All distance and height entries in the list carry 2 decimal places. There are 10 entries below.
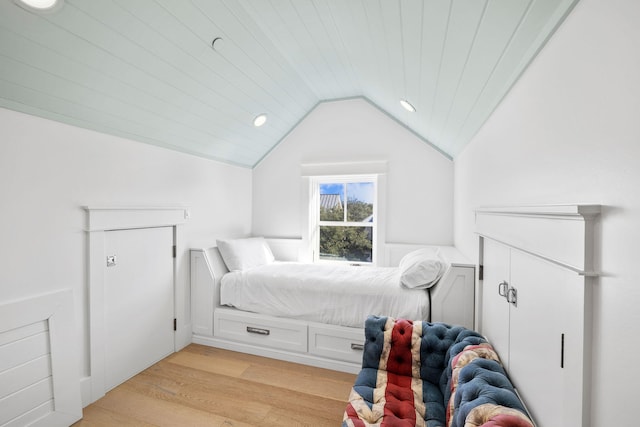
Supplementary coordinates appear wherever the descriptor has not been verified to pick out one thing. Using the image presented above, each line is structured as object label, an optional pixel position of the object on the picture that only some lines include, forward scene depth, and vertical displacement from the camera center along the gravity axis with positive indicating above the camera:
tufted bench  1.03 -0.85
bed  2.21 -0.77
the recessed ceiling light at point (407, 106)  2.51 +0.95
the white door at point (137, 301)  2.12 -0.75
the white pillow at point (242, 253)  2.91 -0.48
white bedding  2.29 -0.74
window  3.65 -0.12
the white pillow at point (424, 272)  2.25 -0.50
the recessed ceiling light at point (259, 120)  3.07 +0.99
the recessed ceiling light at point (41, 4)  1.25 +0.92
